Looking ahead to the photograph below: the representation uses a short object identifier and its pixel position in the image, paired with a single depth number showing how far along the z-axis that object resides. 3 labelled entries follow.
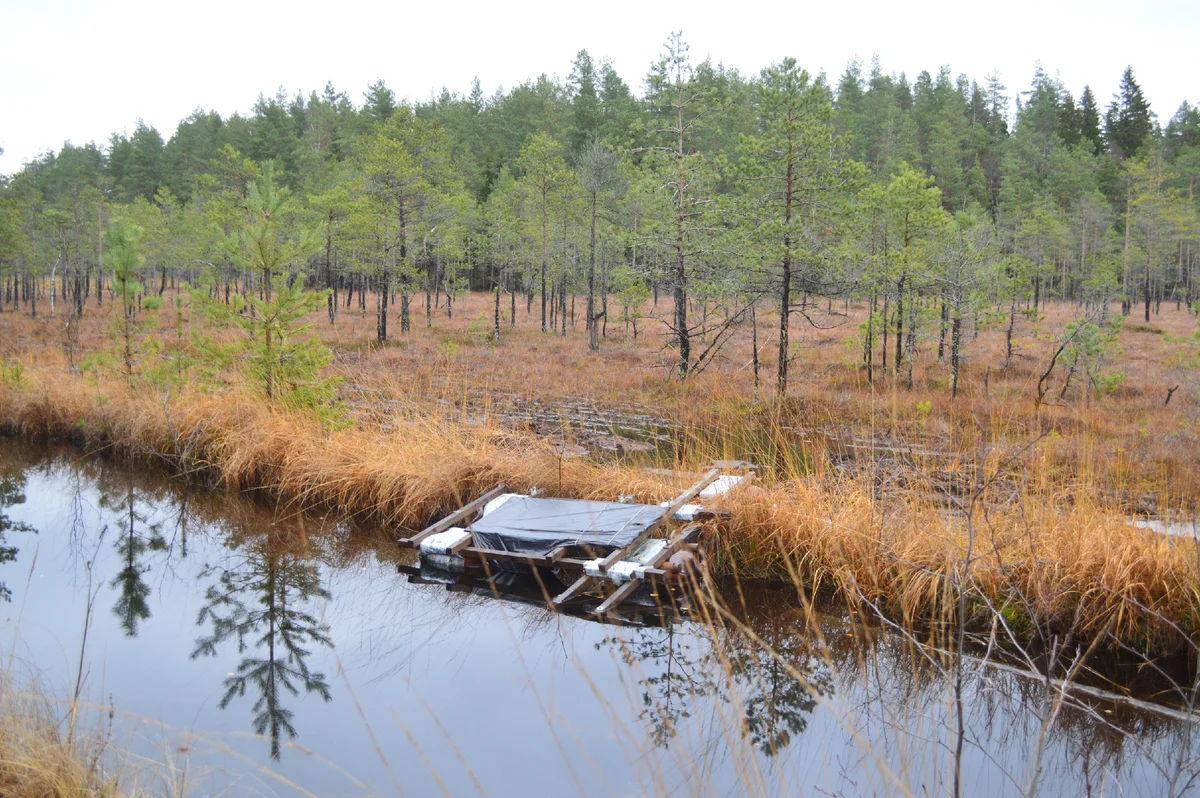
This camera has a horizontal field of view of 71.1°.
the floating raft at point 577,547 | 6.24
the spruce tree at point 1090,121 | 61.91
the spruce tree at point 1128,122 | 60.62
